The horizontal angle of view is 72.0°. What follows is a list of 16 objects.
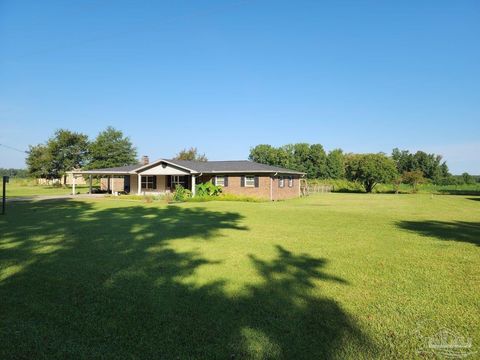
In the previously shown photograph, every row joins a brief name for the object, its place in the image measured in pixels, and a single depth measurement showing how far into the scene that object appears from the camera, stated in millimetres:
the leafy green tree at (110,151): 60406
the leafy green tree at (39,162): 57806
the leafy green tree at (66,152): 58344
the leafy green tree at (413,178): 48750
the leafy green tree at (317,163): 76812
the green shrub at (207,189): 30730
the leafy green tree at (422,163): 75812
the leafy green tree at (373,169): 47025
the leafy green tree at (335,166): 80250
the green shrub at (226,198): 28509
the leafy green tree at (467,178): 67875
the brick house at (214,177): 30580
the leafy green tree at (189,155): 66562
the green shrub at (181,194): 28236
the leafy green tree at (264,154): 74562
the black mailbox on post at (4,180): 16559
